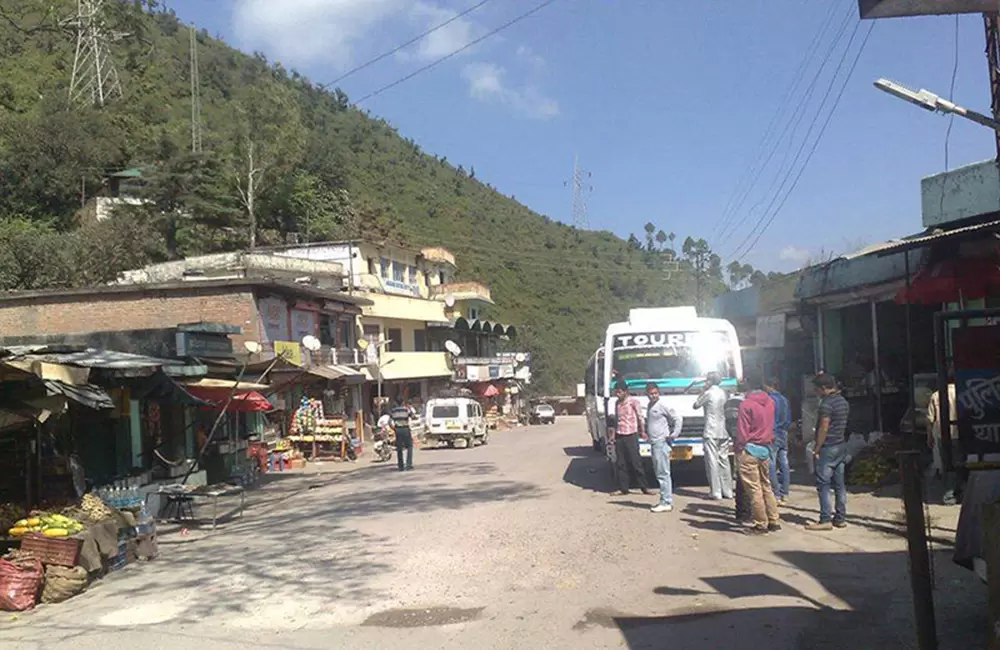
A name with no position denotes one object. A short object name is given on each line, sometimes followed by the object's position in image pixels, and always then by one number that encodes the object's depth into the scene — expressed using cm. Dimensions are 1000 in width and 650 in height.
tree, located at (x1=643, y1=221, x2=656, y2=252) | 12164
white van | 3195
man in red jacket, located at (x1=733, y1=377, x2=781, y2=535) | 973
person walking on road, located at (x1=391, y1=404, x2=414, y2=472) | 2083
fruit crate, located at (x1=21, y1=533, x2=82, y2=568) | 874
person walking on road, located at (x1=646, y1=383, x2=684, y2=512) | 1180
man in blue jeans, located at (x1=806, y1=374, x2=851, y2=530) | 961
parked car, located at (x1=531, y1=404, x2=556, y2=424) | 5894
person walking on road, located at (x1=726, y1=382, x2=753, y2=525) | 1026
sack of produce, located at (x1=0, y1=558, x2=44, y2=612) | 811
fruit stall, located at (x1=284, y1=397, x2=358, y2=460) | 2753
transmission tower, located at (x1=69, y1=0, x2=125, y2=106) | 4869
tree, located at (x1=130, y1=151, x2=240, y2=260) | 4750
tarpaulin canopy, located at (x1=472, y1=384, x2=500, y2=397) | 5494
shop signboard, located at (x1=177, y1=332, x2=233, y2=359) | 1697
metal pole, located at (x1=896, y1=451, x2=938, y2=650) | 482
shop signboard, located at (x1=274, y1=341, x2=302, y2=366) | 2784
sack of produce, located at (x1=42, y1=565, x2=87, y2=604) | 848
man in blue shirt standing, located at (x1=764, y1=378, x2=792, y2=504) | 1166
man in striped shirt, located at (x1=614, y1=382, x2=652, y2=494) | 1314
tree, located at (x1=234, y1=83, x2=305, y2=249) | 5434
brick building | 2747
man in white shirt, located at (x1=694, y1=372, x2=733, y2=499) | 1220
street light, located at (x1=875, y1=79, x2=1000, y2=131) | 1135
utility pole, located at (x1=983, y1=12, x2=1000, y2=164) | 1232
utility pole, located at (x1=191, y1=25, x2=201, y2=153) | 5094
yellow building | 4206
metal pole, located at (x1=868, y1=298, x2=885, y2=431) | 1553
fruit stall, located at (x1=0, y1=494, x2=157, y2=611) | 829
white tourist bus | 1463
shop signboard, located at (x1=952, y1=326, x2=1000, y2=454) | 772
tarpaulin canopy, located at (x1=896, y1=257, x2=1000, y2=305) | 1110
